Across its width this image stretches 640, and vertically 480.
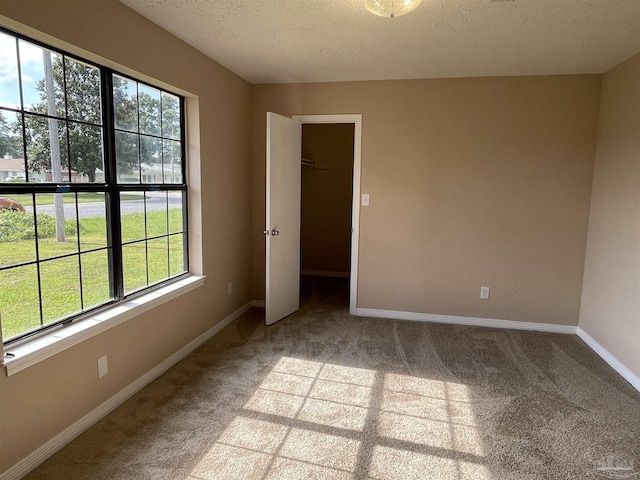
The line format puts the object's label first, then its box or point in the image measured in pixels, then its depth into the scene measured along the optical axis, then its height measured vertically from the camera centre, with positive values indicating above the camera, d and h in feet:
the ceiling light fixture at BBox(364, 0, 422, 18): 6.15 +2.99
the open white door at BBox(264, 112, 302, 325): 11.67 -0.74
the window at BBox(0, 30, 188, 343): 5.95 +0.06
